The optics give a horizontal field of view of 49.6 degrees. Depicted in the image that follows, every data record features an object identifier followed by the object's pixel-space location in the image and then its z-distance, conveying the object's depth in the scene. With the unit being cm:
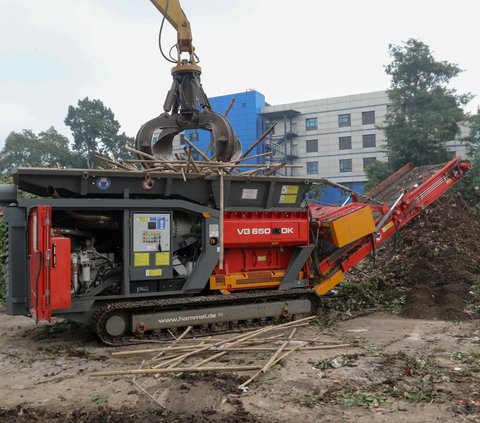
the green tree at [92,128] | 4469
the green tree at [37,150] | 4381
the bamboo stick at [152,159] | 736
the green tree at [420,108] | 2077
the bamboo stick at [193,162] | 707
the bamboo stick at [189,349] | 610
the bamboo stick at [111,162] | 729
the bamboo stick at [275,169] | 771
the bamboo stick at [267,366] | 497
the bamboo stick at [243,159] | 800
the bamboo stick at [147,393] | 447
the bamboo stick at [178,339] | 616
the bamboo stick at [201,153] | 759
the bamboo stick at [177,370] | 522
